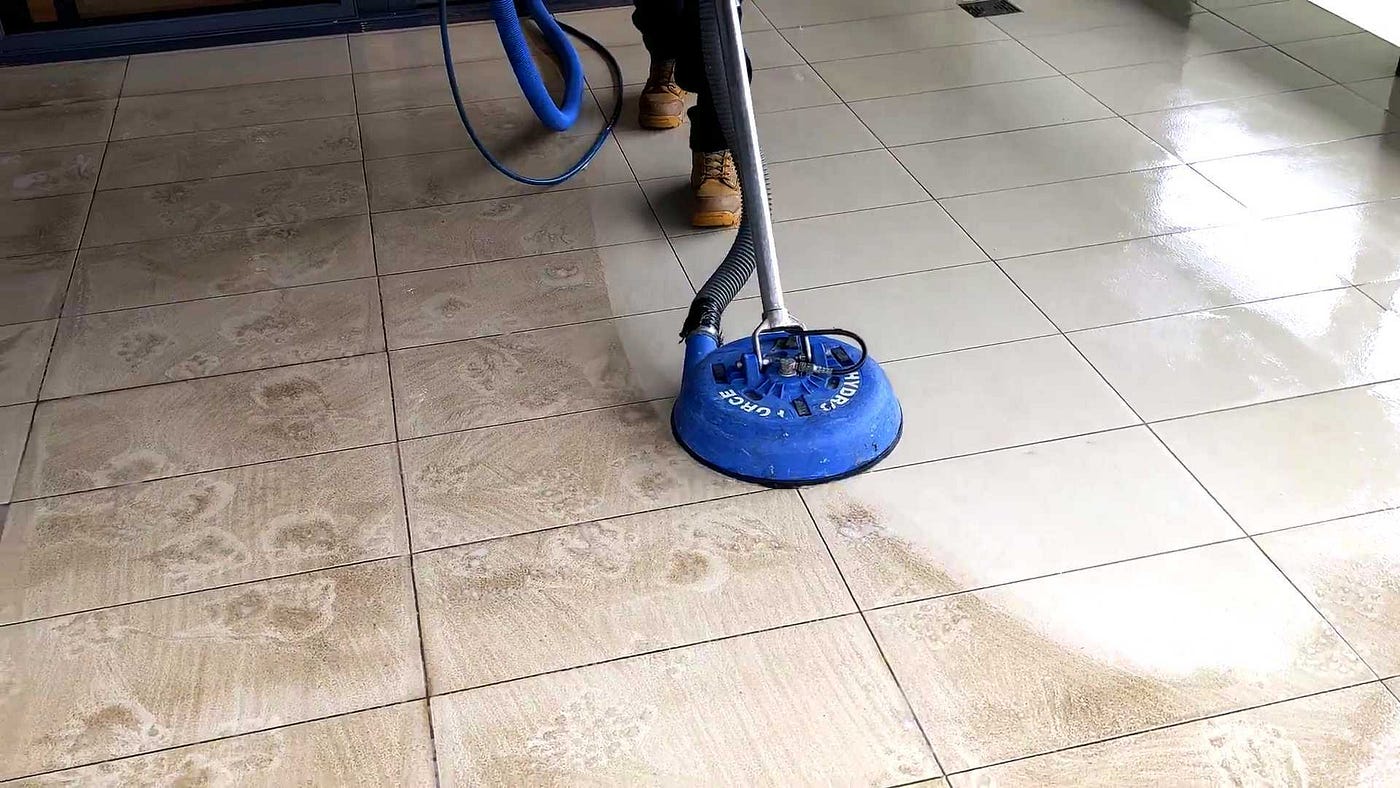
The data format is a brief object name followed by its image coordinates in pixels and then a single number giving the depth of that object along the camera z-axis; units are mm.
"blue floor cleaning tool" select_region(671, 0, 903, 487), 1601
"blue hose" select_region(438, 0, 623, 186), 2367
